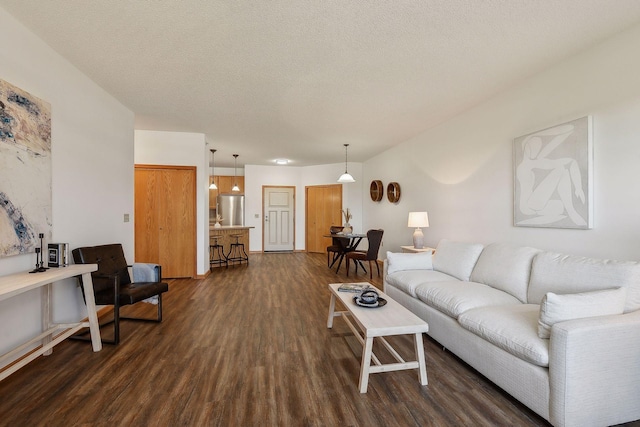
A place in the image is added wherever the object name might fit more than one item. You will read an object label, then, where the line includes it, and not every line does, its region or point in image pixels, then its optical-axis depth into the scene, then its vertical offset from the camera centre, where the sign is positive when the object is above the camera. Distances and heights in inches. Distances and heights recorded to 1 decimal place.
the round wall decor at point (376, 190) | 267.6 +21.7
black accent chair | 104.8 -27.6
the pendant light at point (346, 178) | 234.4 +28.1
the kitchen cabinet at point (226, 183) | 347.9 +35.7
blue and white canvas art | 82.0 +13.0
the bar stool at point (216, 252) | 242.1 -33.4
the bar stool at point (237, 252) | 257.9 -36.1
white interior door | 334.6 -6.1
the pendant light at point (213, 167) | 272.6 +54.2
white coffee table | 74.4 -29.9
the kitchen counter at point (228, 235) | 242.5 -20.1
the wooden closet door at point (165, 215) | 195.5 -1.6
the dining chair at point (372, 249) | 210.5 -26.6
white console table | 74.2 -30.5
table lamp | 175.6 -6.1
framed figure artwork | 98.2 +13.5
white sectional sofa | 59.2 -28.6
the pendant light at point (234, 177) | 286.4 +42.6
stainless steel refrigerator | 311.0 +5.1
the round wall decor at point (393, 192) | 234.1 +17.3
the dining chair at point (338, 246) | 234.8 -26.9
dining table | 228.4 -23.1
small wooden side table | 173.0 -22.3
